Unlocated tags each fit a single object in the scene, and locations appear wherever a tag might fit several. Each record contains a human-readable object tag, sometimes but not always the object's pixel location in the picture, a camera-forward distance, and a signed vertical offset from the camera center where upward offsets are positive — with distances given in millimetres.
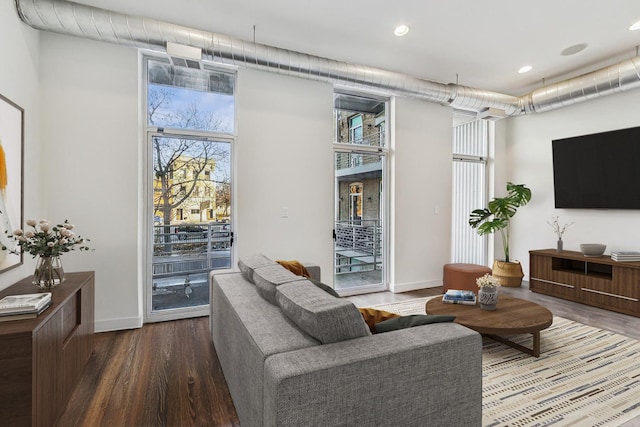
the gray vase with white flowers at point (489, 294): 2953 -750
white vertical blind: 5816 +468
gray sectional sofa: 1239 -671
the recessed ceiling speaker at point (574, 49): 3772 +2055
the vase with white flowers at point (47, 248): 2168 -239
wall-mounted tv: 4172 +646
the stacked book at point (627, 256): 3910 -511
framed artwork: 2293 +293
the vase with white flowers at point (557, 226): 4965 -178
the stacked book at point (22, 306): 1685 -511
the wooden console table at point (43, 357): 1498 -795
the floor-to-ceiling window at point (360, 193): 4676 +338
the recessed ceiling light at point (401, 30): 3314 +1995
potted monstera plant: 5188 -34
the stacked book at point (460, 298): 3121 -837
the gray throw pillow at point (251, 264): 2510 -409
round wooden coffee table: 2576 -904
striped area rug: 1990 -1257
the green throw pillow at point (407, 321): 1682 -586
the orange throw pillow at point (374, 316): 1819 -603
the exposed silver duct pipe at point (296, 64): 2799 +1737
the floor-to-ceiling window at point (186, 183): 3697 +385
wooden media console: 3779 -855
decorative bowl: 4227 -457
